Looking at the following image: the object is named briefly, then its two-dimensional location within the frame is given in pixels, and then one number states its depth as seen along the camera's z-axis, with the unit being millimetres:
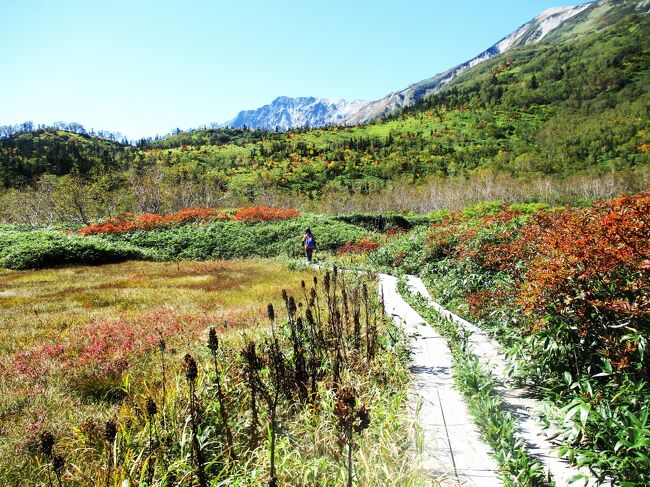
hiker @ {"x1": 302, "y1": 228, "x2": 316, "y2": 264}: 20270
